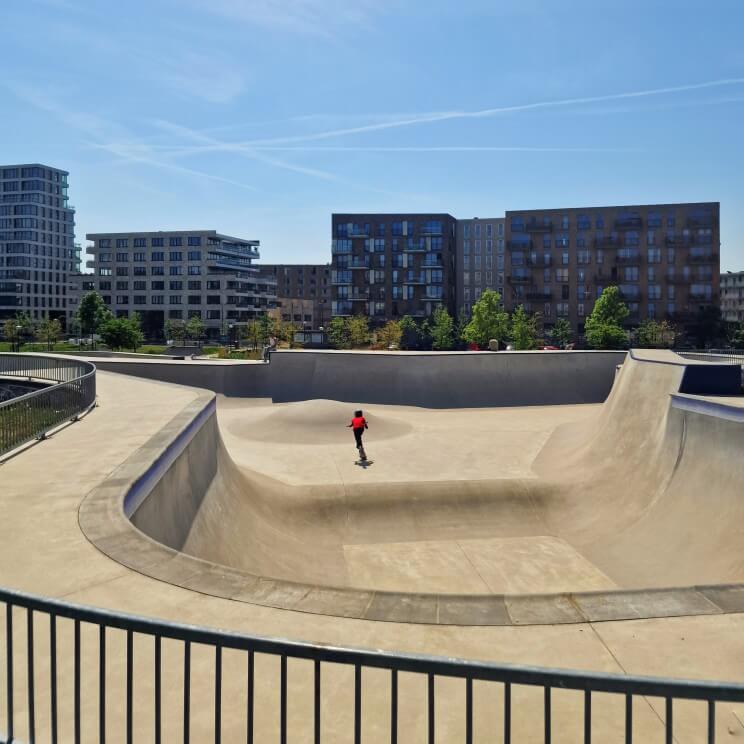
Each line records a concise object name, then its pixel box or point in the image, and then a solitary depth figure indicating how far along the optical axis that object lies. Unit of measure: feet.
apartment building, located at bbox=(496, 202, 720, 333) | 274.77
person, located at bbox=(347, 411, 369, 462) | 68.85
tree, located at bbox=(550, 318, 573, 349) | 269.85
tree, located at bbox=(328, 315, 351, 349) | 279.90
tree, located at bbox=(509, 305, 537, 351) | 246.94
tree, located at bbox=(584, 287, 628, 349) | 242.17
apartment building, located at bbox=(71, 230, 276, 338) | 386.11
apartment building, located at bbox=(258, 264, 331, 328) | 458.09
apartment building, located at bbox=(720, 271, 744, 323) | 506.07
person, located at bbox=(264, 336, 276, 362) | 128.93
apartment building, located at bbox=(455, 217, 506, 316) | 355.36
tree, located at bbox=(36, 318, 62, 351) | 260.21
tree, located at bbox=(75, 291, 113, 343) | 267.80
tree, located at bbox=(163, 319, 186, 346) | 326.44
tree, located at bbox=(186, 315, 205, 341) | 329.31
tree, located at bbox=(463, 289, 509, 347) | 259.80
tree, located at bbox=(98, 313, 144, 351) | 219.82
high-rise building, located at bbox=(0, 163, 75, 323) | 441.27
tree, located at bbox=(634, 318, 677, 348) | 245.04
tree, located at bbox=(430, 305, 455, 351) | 279.28
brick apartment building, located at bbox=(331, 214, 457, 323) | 316.40
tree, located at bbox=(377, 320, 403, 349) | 268.82
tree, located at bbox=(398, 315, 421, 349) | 297.12
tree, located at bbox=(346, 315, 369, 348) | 274.77
